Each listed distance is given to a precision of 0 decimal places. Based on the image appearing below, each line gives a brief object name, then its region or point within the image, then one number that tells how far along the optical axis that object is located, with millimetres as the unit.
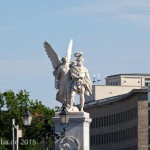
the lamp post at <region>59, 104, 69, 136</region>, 62278
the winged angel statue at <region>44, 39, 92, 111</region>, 66562
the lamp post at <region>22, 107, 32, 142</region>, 63688
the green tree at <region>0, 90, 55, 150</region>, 148500
